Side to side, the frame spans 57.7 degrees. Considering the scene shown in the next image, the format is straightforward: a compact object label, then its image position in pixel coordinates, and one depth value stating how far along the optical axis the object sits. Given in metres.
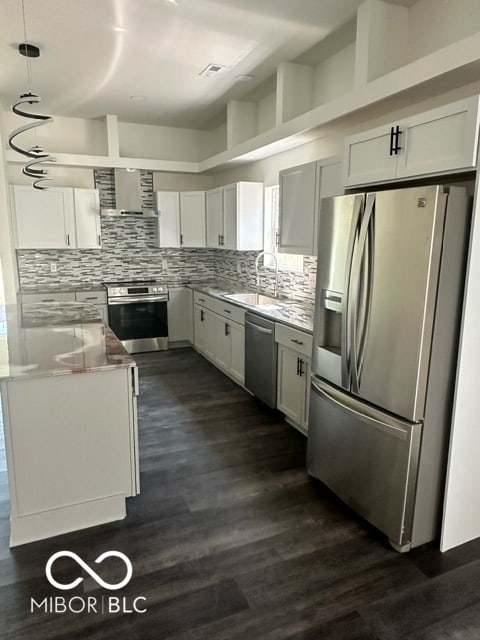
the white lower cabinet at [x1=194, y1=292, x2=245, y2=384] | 4.53
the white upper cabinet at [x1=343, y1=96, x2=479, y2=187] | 1.93
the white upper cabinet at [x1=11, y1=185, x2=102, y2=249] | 5.28
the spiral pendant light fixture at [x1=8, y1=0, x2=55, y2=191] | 2.57
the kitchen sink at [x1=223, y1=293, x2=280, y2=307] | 4.82
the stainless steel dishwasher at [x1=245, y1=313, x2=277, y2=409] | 3.77
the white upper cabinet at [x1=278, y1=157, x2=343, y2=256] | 3.19
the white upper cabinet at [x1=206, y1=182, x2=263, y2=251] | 4.89
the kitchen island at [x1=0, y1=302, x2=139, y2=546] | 2.25
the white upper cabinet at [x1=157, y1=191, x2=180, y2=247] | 5.93
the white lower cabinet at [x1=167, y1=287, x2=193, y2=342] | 6.07
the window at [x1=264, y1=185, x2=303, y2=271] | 4.85
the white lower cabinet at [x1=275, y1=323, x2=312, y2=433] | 3.31
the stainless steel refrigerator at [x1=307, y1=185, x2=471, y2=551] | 2.00
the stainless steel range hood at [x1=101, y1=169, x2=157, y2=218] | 5.65
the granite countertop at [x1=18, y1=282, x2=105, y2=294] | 5.46
